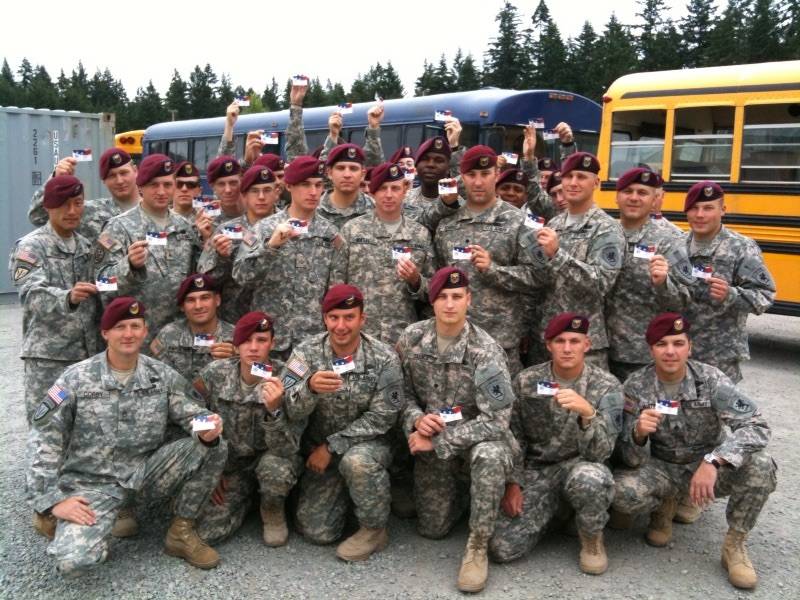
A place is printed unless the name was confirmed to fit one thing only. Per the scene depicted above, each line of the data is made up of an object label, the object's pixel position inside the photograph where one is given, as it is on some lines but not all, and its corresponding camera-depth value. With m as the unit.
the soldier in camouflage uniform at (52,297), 4.46
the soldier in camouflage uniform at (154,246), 4.63
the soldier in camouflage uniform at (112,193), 5.00
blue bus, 10.43
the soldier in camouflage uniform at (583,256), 4.40
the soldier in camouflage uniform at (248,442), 4.06
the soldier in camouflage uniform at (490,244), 4.64
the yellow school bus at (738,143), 7.86
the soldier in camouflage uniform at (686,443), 3.76
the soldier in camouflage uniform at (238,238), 4.59
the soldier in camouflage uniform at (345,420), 3.97
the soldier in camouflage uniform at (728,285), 4.68
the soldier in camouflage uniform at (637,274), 4.59
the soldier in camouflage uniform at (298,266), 4.60
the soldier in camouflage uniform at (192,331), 4.46
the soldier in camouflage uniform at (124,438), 3.79
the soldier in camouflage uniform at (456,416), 3.79
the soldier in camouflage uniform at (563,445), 3.82
